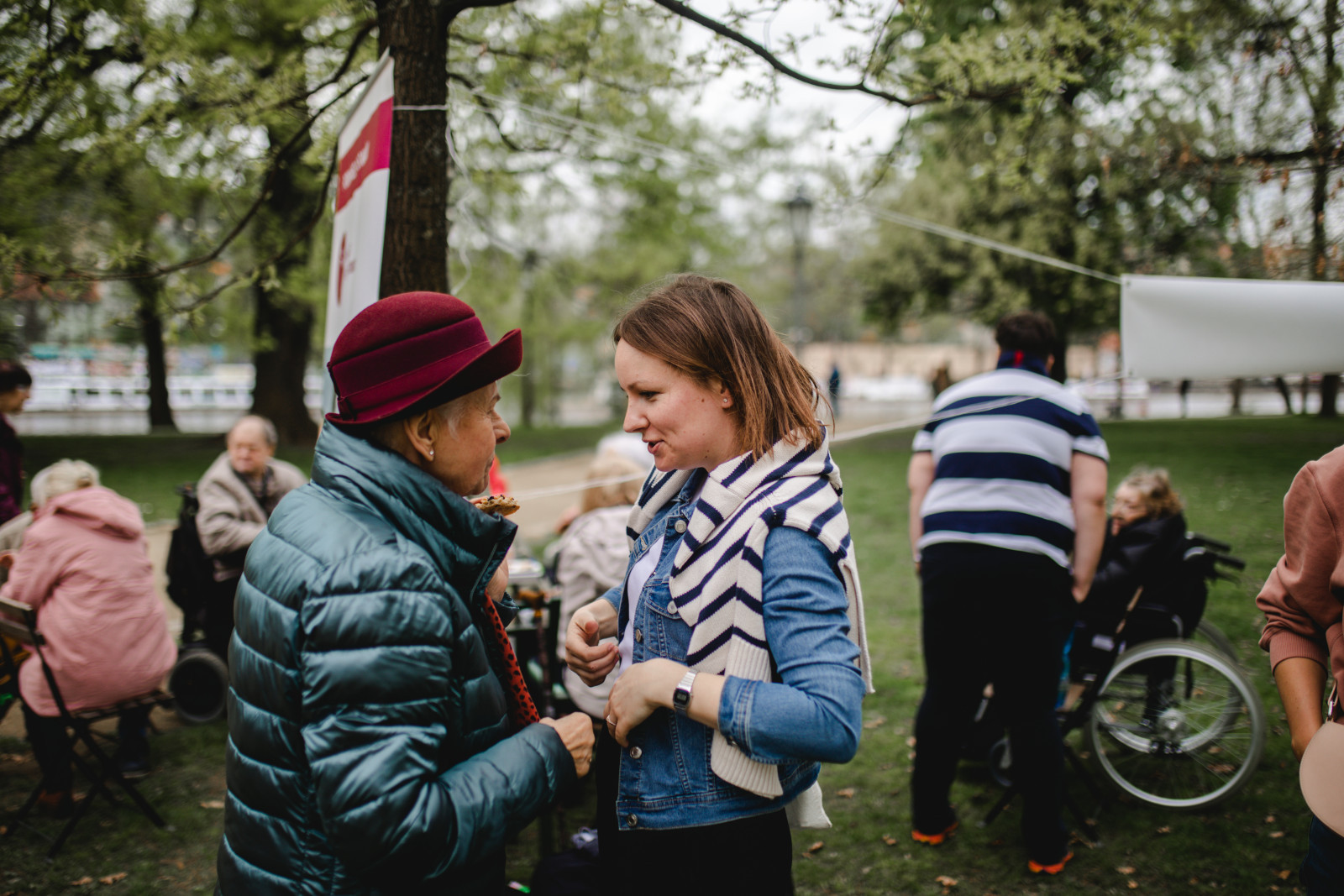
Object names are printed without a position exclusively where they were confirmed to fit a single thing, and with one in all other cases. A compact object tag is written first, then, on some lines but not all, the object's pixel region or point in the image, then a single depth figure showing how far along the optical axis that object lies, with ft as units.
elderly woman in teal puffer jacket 4.03
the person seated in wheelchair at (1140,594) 13.05
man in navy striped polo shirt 10.27
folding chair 11.66
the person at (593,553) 12.42
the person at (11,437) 17.03
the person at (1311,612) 5.33
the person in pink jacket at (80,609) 12.40
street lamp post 37.22
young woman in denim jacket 4.58
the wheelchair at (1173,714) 12.35
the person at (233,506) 16.14
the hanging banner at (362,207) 9.30
